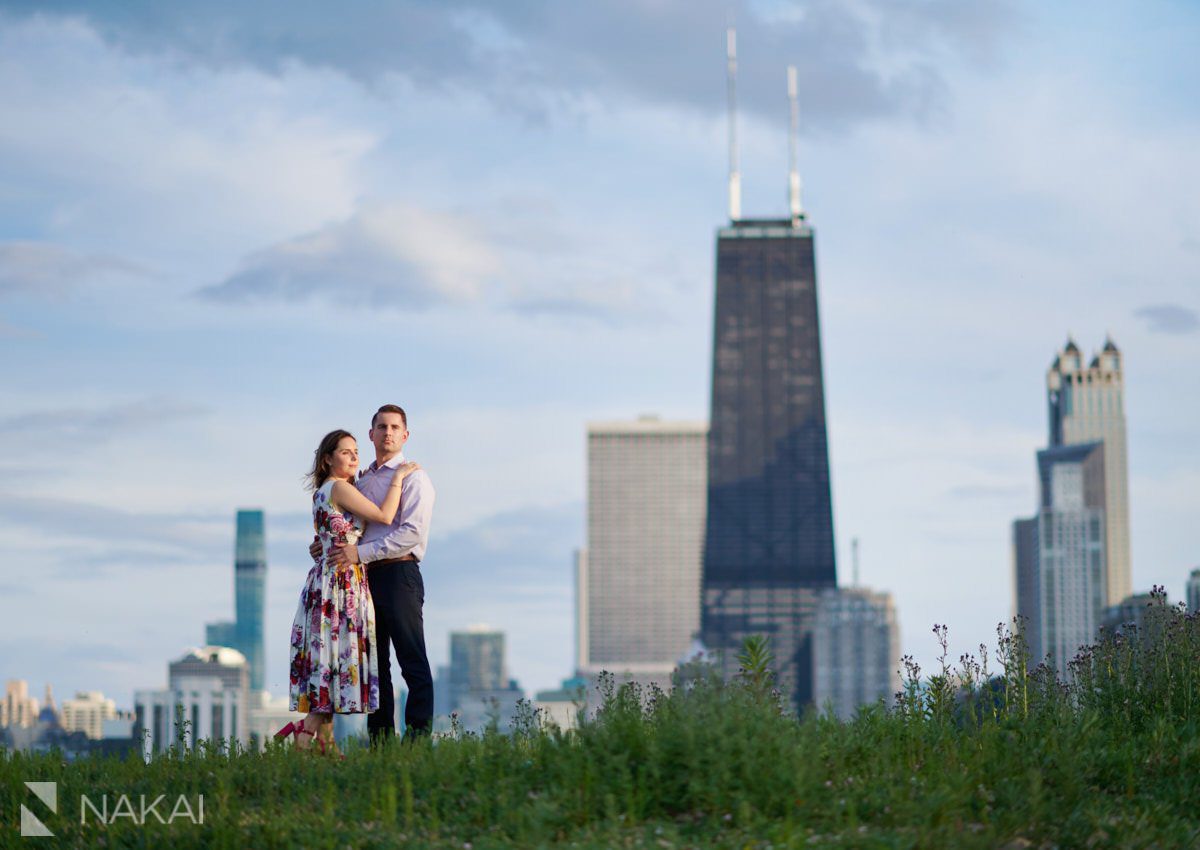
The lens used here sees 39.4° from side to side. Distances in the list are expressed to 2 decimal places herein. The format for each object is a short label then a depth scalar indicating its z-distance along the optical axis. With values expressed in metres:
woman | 12.04
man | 12.24
